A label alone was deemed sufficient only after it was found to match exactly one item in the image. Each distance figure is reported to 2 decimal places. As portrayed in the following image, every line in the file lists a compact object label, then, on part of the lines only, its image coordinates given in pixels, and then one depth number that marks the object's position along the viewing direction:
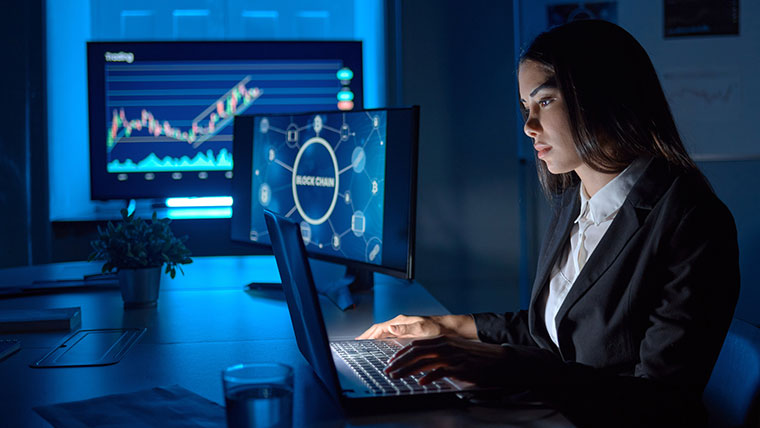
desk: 0.86
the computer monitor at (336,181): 1.56
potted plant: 1.63
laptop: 0.84
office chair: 0.98
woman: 0.93
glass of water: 0.71
